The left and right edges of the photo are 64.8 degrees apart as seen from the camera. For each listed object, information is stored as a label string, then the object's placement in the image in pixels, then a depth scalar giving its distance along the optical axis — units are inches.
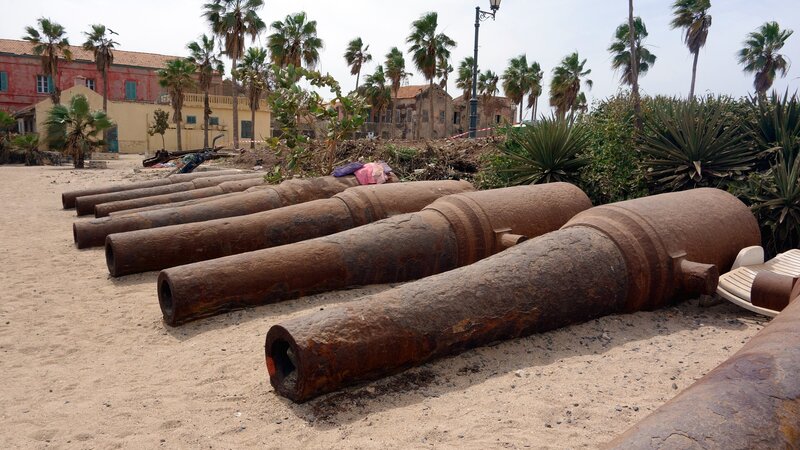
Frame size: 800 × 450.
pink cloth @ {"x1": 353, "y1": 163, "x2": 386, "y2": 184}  343.3
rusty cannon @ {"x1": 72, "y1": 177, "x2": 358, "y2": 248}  331.9
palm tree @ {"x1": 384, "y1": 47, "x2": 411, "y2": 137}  1705.2
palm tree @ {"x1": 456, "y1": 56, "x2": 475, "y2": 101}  1900.6
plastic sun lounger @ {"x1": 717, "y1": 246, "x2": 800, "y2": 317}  187.5
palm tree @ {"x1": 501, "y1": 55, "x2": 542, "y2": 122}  1712.6
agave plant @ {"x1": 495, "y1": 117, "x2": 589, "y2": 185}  347.3
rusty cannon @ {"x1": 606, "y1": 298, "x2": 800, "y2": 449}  81.8
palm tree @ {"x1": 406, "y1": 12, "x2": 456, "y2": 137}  1504.7
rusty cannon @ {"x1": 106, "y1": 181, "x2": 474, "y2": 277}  273.0
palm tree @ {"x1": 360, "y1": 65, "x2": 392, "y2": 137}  1772.9
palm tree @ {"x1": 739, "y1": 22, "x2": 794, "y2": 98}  1454.2
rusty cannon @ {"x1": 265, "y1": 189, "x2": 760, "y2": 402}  141.4
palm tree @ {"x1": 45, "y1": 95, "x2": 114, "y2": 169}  1114.7
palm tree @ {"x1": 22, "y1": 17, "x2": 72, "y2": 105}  1647.4
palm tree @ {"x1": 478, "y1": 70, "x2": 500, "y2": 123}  1878.7
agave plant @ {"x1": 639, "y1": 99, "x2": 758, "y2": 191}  286.8
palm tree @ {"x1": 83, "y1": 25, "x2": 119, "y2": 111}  1718.4
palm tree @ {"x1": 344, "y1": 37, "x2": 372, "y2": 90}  1806.1
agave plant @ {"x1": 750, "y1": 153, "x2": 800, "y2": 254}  248.5
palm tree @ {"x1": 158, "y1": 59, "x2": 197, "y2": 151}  1517.0
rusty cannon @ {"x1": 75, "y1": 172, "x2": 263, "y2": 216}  502.0
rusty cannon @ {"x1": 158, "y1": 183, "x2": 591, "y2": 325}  208.7
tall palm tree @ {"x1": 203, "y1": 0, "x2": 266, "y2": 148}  1514.5
